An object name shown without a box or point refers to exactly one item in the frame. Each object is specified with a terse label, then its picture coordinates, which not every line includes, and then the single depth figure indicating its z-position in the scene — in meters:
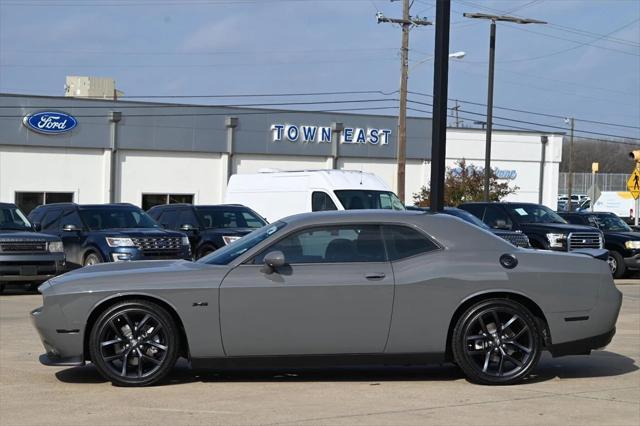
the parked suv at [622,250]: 24.08
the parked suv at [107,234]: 18.39
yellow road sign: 31.15
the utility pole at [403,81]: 32.62
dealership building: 41.78
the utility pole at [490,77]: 34.24
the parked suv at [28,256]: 17.09
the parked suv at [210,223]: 20.77
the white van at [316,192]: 22.97
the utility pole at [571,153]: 59.94
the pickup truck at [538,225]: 22.70
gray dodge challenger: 7.81
